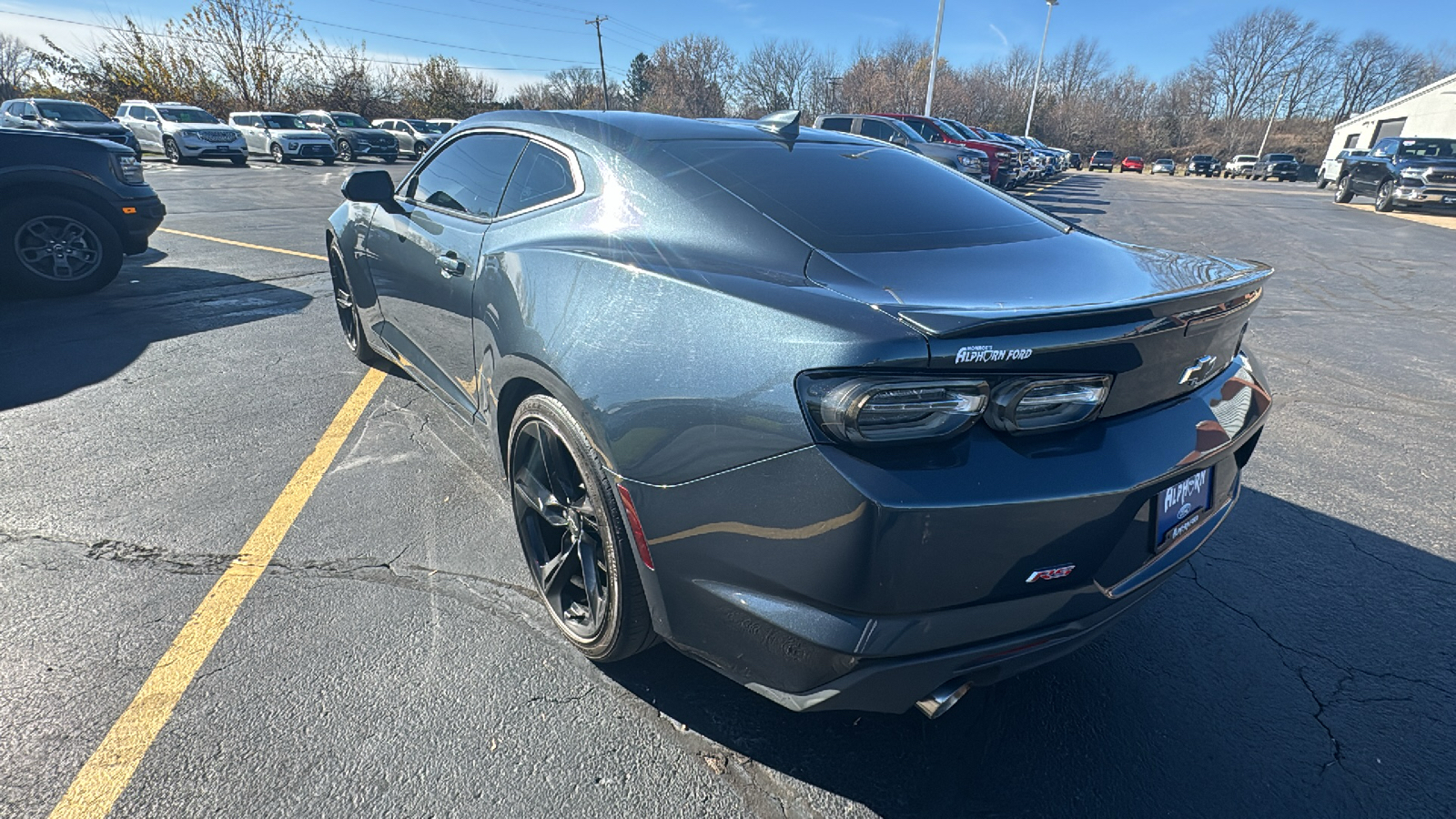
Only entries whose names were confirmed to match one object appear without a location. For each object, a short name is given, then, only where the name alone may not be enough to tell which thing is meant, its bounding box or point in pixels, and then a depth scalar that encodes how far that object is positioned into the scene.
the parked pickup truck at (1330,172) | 31.34
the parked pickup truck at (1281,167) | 46.94
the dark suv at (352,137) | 27.11
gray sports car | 1.42
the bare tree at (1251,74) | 78.19
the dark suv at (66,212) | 5.83
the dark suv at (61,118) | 19.07
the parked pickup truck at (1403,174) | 16.81
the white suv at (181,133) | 21.78
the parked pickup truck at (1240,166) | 54.12
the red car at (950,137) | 16.95
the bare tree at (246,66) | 38.62
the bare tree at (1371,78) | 76.94
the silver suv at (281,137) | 23.81
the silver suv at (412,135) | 29.38
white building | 41.19
